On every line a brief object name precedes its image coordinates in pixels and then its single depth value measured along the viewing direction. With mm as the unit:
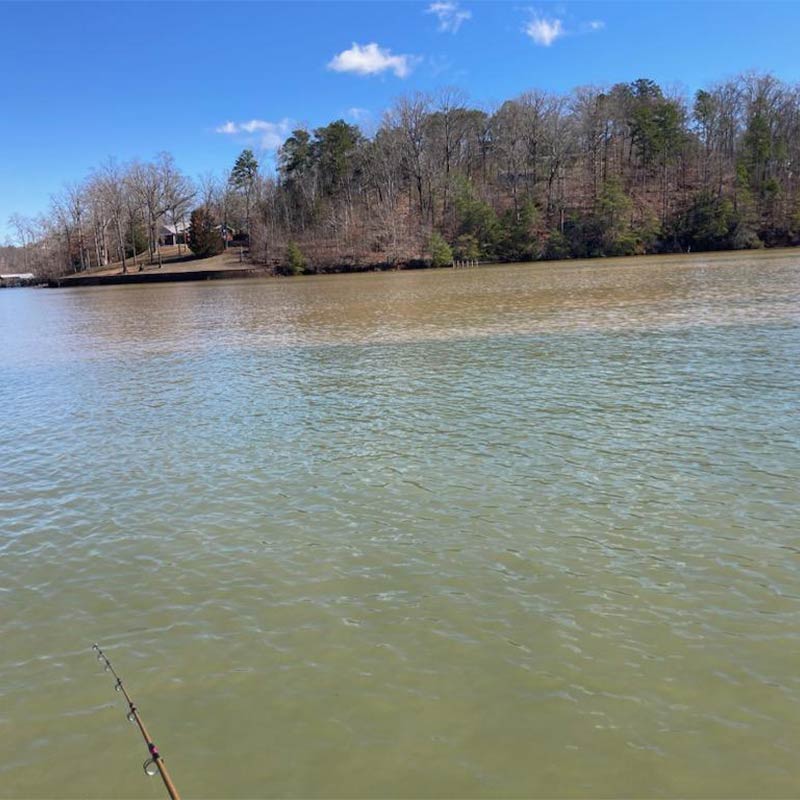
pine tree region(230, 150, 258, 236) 107562
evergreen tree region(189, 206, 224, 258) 97375
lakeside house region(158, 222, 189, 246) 116069
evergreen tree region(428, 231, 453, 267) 74750
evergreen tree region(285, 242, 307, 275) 79125
